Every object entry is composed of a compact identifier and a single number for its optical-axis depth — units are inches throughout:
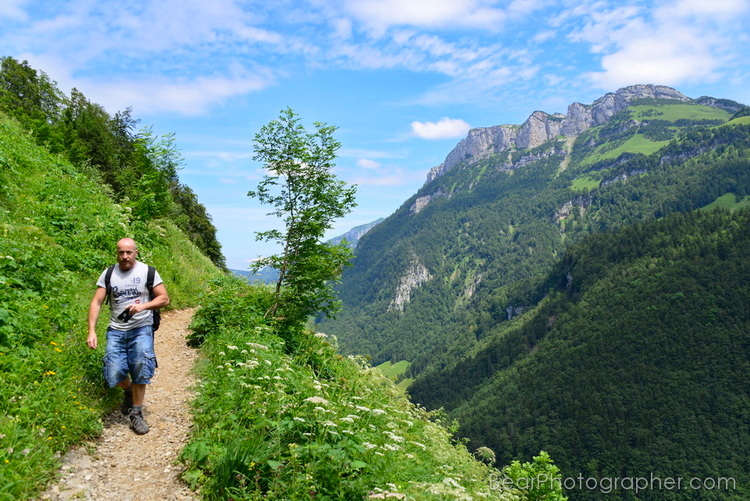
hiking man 220.1
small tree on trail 439.5
